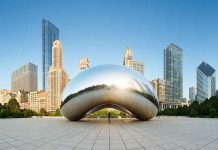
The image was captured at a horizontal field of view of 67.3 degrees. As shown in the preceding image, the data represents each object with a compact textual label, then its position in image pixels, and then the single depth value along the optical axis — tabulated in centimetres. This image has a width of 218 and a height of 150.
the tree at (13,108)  3644
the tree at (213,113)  3340
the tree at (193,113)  3803
